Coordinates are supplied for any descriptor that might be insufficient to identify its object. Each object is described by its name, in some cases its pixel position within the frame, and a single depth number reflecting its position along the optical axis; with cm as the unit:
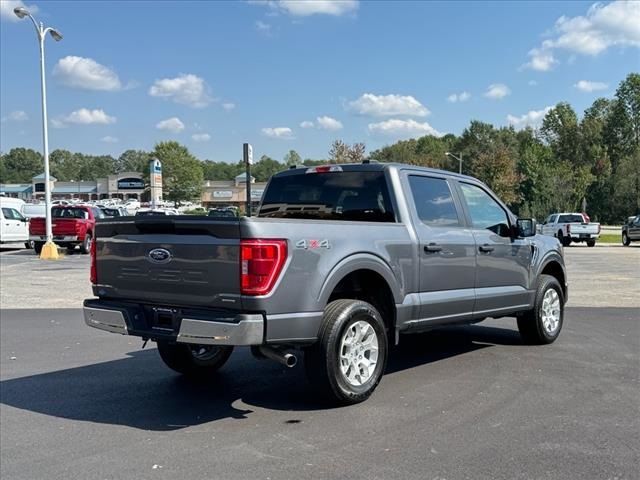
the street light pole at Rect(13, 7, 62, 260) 2203
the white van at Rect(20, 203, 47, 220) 3594
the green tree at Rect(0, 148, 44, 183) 17225
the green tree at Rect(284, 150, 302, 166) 10852
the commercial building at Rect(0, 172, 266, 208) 11427
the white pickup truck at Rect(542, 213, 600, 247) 3170
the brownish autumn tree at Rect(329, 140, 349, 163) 4970
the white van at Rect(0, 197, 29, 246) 2613
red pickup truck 2377
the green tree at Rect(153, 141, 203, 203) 10381
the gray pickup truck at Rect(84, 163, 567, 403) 455
